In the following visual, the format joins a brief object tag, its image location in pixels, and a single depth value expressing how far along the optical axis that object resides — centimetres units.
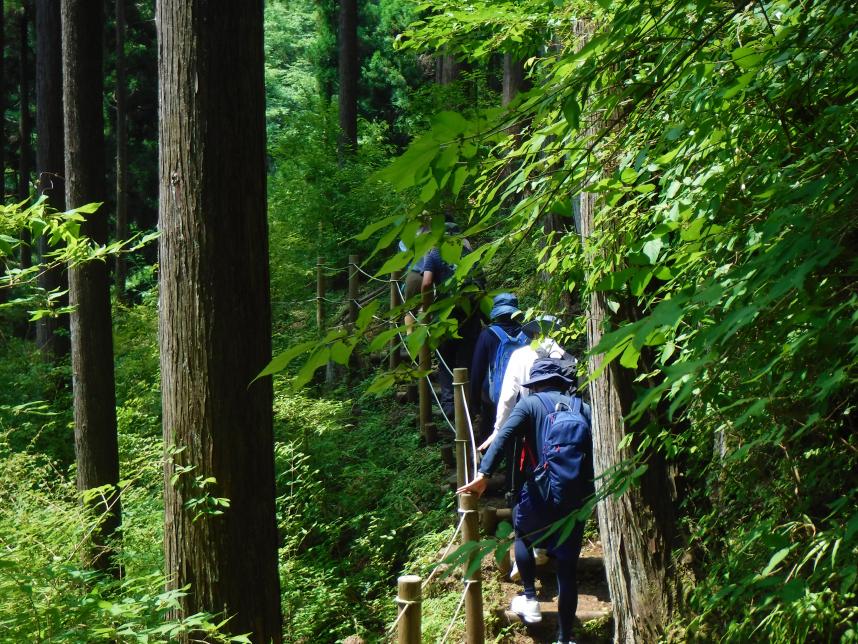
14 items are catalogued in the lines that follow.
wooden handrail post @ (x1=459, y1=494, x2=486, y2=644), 481
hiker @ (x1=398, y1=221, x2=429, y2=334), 792
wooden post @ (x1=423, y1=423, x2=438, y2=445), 920
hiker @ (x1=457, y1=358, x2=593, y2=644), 511
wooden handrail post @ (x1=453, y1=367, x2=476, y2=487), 655
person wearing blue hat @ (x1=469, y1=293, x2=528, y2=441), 656
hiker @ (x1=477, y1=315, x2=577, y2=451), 589
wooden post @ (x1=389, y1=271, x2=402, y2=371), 931
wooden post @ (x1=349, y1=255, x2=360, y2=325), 1090
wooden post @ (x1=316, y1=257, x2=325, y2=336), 1176
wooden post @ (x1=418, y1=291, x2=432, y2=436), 918
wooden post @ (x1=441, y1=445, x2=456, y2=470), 862
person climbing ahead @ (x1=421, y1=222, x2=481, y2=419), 739
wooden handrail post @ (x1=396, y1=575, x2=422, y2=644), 398
